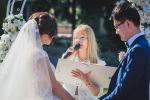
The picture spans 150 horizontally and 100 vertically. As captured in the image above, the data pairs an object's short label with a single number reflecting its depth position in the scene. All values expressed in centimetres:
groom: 501
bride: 524
